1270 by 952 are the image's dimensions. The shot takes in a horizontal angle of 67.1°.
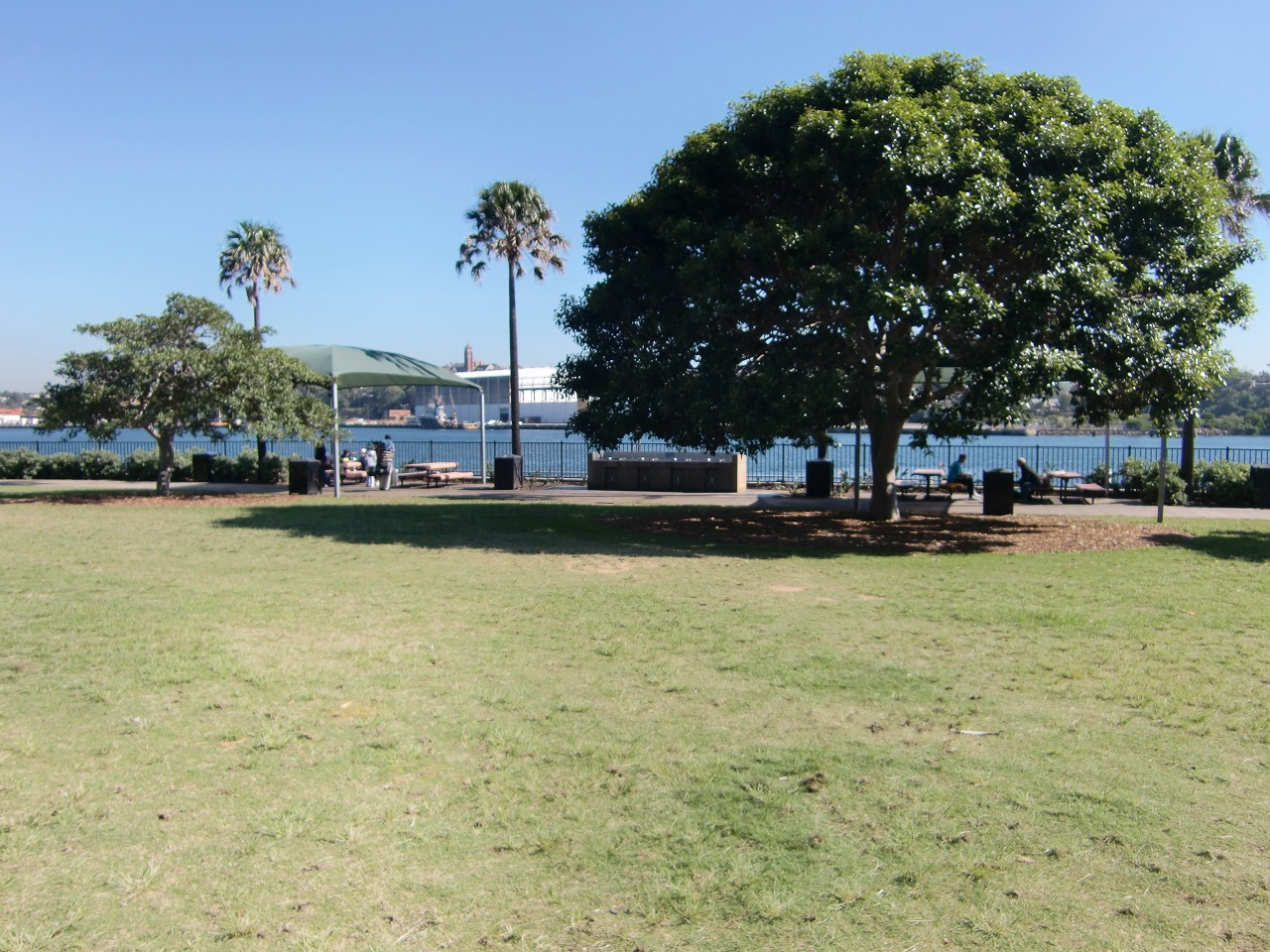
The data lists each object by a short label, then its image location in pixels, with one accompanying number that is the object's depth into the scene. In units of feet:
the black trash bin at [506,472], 83.20
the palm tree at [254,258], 100.94
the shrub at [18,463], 93.76
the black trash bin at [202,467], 88.02
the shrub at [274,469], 86.58
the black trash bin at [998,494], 58.75
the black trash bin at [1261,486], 64.90
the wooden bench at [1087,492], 67.10
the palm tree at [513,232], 91.30
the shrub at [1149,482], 66.95
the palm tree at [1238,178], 68.90
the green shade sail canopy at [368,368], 80.79
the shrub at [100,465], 92.23
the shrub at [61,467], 93.56
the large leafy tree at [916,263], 41.14
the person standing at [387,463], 83.71
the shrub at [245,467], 87.20
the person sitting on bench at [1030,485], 68.23
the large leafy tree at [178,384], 65.10
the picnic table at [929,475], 70.69
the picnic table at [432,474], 88.48
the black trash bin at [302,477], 75.87
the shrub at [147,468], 91.45
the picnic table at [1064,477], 68.80
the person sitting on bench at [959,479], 70.95
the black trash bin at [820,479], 70.08
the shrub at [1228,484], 66.74
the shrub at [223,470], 88.94
